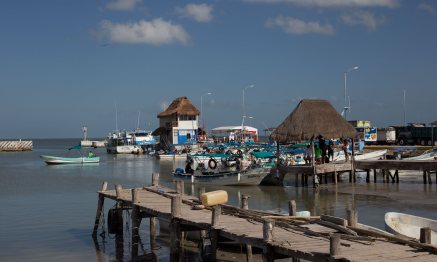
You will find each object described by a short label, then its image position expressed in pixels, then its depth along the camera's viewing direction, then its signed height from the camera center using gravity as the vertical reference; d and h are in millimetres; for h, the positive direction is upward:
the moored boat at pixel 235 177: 36719 -2488
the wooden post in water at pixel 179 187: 21266 -1764
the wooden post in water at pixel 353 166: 34603 -1791
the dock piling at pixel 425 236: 11648 -2069
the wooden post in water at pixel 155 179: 24547 -1670
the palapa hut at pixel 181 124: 83125 +2449
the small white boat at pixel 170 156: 74338 -2051
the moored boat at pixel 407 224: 15824 -2526
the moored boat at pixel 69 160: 66694 -2144
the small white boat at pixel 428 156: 40412 -1458
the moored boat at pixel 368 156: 43441 -1452
